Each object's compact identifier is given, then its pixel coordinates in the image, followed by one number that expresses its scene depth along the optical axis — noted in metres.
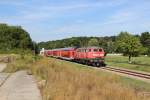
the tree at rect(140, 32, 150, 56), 80.10
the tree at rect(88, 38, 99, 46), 80.15
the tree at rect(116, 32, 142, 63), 35.30
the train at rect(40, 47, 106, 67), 22.92
